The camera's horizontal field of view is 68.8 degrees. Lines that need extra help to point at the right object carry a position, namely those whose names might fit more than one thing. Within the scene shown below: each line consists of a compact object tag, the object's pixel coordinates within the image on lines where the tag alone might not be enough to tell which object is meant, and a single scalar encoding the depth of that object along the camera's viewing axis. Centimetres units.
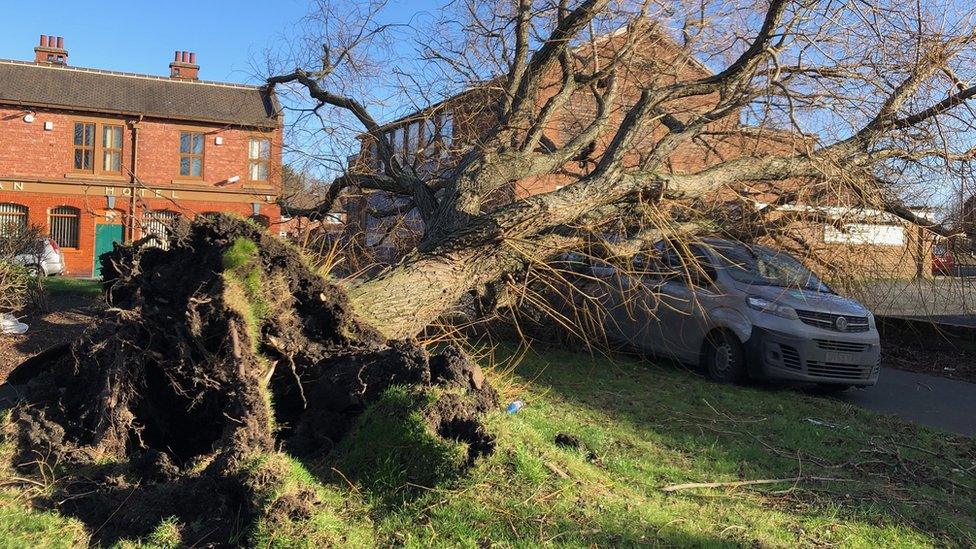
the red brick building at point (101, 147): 2898
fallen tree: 426
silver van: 810
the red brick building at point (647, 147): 871
